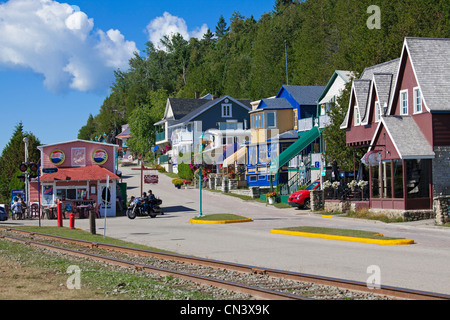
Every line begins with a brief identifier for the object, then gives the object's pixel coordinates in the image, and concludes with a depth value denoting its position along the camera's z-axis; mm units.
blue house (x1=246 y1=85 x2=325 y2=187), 55000
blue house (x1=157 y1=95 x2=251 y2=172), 80875
